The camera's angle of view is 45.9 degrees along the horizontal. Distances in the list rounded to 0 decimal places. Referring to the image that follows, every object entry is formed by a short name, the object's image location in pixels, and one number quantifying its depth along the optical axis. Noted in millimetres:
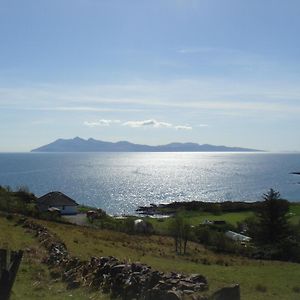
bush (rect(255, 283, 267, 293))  15775
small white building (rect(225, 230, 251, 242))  48203
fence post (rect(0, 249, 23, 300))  10379
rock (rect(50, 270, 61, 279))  15184
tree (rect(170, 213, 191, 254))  35488
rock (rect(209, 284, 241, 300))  11513
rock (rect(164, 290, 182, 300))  11088
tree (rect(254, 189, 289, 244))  41538
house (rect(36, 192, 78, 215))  60641
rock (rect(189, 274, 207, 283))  13550
